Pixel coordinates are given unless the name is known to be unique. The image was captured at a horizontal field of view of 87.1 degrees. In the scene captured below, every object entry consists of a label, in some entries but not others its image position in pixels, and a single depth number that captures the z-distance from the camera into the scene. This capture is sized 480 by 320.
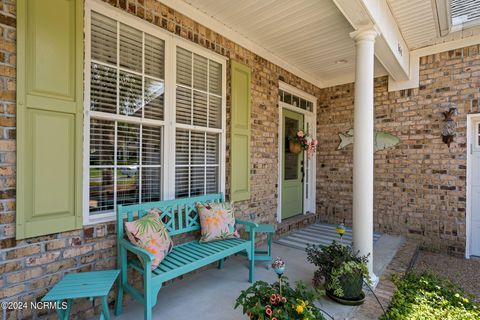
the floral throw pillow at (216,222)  2.75
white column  2.63
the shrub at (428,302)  2.12
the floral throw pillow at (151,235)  2.06
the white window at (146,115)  2.21
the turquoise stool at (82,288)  1.61
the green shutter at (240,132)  3.46
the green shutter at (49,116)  1.77
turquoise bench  1.91
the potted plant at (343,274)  2.31
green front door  4.77
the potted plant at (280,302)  1.46
